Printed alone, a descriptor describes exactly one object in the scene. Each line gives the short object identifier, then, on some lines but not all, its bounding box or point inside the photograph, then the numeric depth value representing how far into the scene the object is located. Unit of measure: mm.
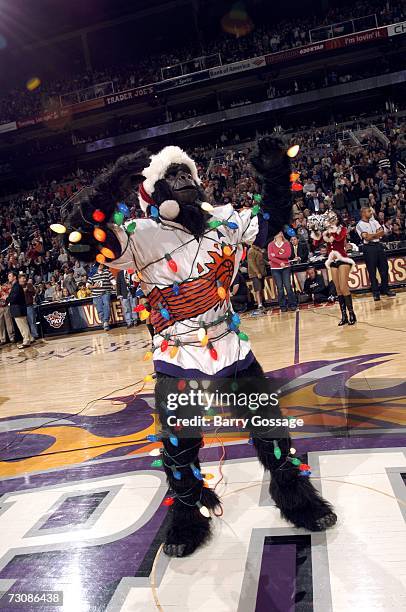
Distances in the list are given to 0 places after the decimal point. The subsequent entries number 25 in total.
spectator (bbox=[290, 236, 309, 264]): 9367
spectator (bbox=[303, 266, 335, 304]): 8844
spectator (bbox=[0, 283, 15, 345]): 10291
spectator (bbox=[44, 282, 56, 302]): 11416
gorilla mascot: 2080
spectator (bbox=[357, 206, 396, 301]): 7441
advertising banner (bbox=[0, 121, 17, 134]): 21812
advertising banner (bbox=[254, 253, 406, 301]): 8898
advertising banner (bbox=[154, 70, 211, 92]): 19844
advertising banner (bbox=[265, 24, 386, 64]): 18312
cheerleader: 6289
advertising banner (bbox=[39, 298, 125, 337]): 10453
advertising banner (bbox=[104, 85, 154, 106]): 20391
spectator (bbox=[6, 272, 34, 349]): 9117
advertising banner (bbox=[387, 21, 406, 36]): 17891
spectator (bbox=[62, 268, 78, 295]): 11640
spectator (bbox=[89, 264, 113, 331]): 9453
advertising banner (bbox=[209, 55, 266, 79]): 19406
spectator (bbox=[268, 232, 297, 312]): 8125
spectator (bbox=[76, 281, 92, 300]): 10686
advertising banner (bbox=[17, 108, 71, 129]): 21125
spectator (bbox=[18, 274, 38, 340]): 9398
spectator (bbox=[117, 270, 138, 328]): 8562
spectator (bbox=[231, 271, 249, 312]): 8622
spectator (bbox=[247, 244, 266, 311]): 8844
